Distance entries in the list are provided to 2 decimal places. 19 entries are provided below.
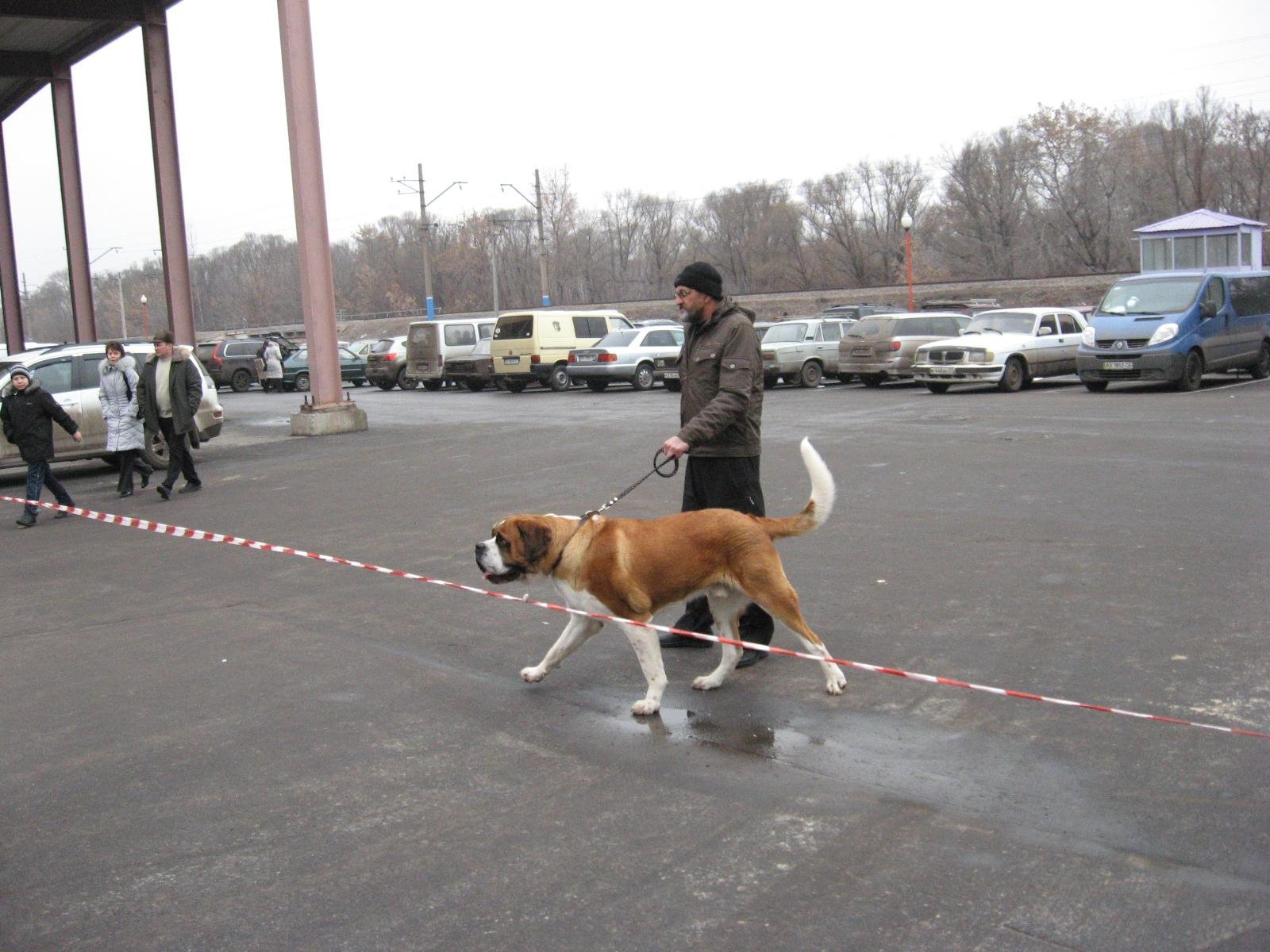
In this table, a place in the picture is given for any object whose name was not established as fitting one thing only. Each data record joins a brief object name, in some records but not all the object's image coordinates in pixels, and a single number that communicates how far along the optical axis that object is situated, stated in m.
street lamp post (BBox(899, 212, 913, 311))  34.91
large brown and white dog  5.52
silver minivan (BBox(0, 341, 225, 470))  16.38
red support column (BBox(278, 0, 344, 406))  20.44
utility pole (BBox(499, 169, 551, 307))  64.00
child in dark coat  12.20
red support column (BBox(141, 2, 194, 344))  26.44
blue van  20.11
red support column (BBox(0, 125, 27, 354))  36.19
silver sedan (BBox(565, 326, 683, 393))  28.84
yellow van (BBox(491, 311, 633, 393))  30.56
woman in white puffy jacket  14.27
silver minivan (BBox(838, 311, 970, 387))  25.12
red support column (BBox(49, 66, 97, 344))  31.95
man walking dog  6.17
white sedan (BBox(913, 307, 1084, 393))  22.70
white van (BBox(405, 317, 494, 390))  33.72
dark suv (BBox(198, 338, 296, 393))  40.31
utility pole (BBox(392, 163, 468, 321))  63.56
